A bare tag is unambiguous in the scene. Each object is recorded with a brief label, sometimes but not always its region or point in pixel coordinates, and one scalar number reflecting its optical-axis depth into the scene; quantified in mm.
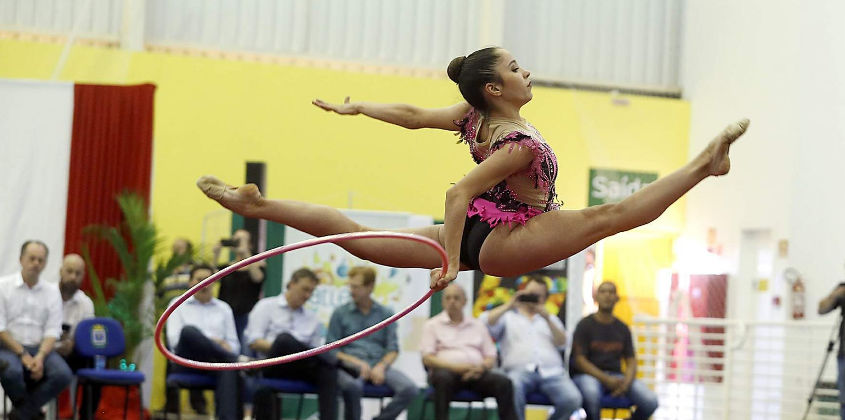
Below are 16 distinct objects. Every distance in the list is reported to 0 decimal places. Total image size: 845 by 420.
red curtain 23047
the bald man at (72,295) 16844
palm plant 20781
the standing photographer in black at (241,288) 18703
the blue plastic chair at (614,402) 17609
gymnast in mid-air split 8148
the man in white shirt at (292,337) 16187
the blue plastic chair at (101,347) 15945
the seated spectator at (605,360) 17484
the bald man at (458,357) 16687
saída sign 26359
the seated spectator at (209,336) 16266
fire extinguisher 22812
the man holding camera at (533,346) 17047
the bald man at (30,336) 15227
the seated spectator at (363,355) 16422
